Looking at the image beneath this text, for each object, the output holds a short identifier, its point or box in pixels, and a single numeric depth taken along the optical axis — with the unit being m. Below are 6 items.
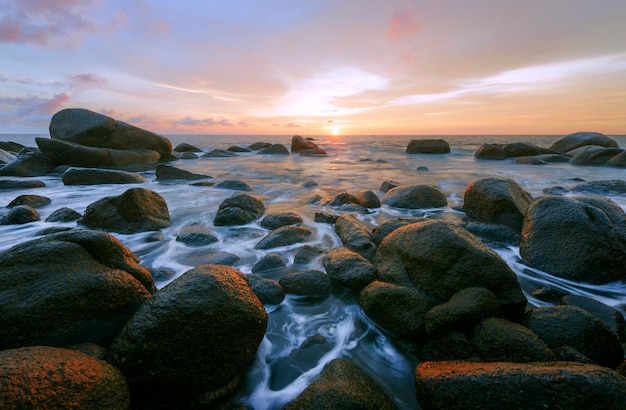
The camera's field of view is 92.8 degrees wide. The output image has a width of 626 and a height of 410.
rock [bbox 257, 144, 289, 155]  25.15
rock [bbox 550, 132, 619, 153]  20.47
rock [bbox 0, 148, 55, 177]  11.06
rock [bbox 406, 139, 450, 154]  24.48
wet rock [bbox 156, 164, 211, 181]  11.04
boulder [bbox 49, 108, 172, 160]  13.45
